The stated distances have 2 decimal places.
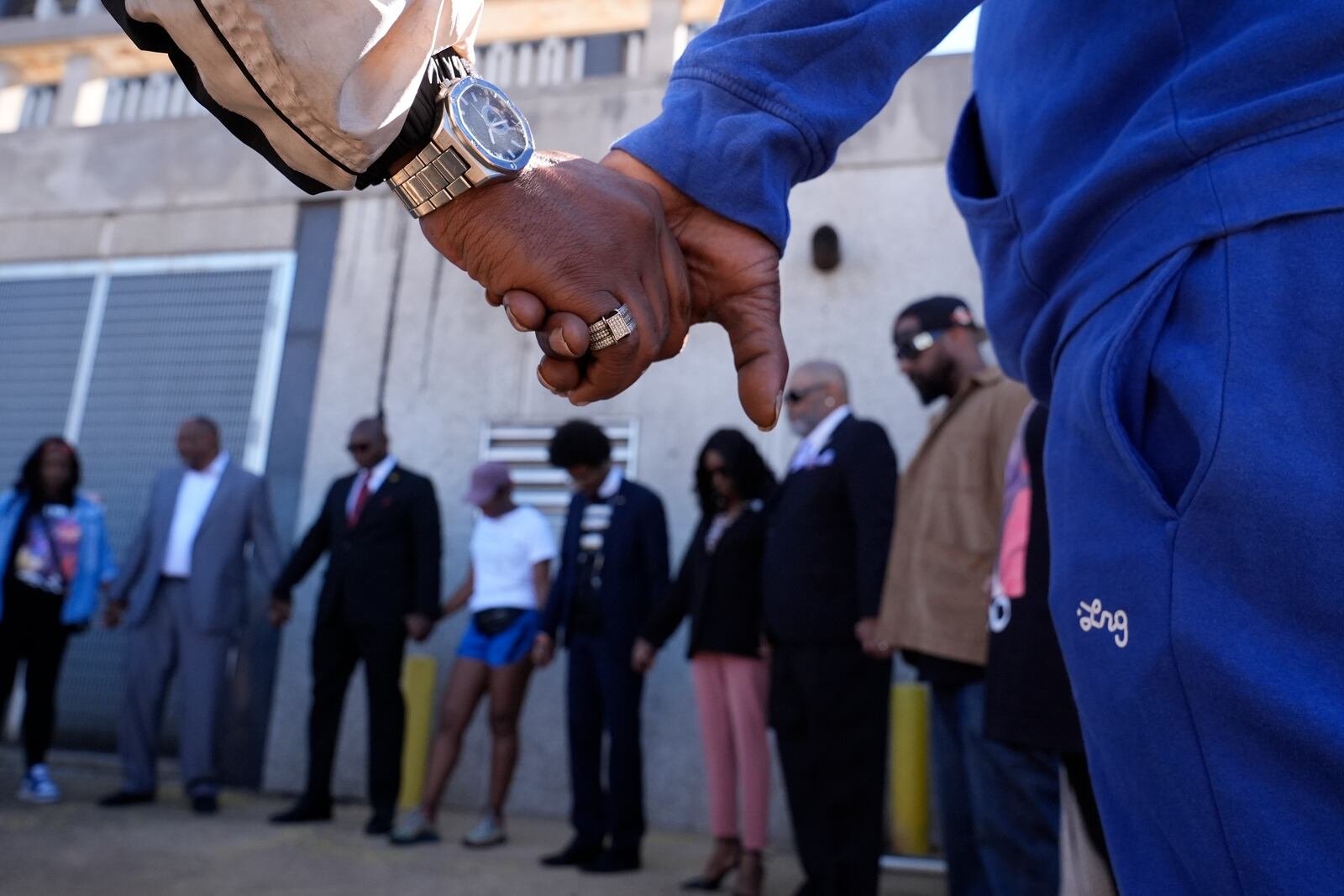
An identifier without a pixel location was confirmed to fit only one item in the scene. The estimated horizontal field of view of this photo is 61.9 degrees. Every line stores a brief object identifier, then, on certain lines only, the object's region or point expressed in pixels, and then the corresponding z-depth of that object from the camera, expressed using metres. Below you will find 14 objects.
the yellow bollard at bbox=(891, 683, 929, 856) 4.87
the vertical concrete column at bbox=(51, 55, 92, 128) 8.32
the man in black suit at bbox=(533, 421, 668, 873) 4.64
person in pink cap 5.01
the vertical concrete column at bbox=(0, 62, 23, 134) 8.73
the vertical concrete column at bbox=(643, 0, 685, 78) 7.09
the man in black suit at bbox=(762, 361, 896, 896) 3.59
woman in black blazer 4.29
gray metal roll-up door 7.01
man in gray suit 5.62
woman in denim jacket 5.54
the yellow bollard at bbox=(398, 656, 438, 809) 5.77
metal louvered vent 6.48
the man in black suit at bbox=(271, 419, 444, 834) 5.26
